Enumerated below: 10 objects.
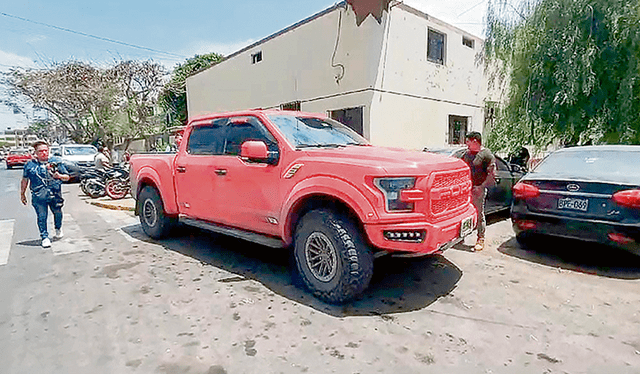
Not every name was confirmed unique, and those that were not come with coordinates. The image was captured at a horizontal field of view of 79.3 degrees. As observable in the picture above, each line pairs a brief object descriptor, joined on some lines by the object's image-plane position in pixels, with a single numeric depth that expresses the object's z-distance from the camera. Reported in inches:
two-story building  442.0
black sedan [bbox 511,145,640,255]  165.8
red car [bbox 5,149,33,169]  1105.2
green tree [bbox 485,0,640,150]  315.0
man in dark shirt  209.6
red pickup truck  134.0
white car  619.8
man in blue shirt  228.8
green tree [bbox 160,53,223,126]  1076.5
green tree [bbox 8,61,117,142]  969.5
